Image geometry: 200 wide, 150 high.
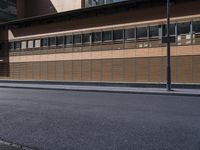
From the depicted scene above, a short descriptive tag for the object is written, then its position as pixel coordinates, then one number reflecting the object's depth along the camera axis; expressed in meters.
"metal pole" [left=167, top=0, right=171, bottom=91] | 11.11
